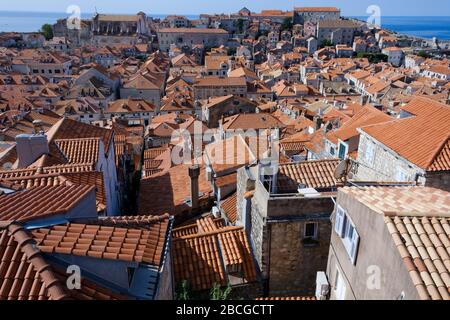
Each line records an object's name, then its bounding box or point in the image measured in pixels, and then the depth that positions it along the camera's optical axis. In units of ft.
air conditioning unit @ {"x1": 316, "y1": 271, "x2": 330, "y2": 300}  29.25
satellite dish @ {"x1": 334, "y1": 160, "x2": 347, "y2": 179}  35.22
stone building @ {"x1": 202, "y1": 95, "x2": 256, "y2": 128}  150.82
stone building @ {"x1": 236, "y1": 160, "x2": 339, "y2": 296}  34.68
